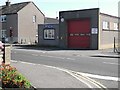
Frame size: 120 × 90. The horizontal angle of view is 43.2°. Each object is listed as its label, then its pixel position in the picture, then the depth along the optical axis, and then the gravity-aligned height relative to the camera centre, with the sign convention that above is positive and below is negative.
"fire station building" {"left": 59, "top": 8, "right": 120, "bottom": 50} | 18.35 +1.24
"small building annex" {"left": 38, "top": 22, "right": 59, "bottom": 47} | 21.88 +0.74
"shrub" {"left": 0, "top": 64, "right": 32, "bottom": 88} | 4.01 -1.10
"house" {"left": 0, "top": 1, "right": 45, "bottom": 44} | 29.18 +3.46
